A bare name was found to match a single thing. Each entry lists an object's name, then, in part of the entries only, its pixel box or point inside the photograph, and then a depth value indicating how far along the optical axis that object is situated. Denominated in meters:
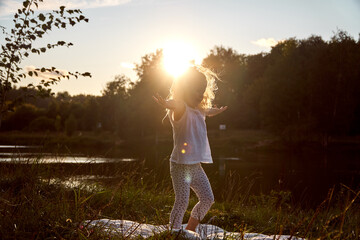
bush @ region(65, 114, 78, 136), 37.88
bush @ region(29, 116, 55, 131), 41.29
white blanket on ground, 3.12
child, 3.71
